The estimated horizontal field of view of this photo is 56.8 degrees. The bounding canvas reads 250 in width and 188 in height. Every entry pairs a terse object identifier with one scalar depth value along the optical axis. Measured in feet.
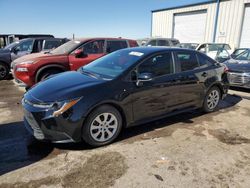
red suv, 20.88
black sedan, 10.71
